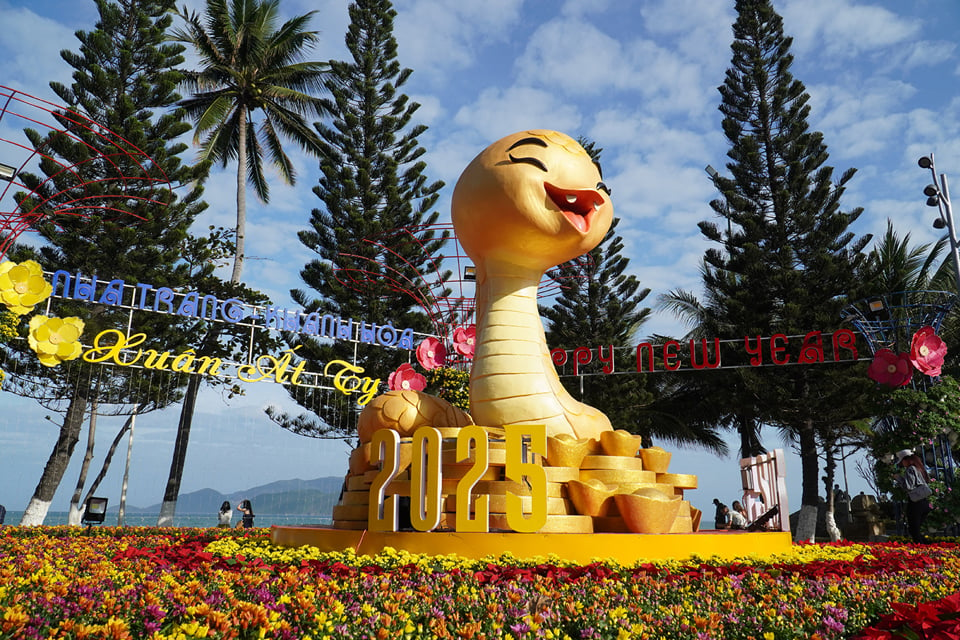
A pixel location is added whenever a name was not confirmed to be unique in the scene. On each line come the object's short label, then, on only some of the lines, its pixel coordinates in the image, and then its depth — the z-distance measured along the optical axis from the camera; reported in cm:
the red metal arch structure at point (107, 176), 1444
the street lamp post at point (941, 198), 1008
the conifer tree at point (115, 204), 1439
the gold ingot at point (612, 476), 543
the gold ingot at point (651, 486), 538
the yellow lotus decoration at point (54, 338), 813
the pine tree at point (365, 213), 1719
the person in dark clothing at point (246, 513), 1305
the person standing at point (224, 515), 1362
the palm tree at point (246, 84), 1709
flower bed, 233
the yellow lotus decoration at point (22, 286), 721
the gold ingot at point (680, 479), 582
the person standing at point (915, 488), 873
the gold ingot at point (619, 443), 558
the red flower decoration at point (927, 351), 965
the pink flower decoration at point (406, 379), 917
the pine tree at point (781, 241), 1551
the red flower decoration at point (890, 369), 988
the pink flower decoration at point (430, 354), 1081
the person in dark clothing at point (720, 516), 1258
